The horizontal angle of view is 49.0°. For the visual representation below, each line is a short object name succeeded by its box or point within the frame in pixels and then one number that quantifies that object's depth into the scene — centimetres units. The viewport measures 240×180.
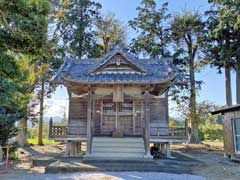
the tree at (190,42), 2150
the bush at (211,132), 2871
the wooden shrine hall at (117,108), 1187
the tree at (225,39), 1862
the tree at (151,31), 2238
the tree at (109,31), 2567
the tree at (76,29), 2359
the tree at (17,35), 668
